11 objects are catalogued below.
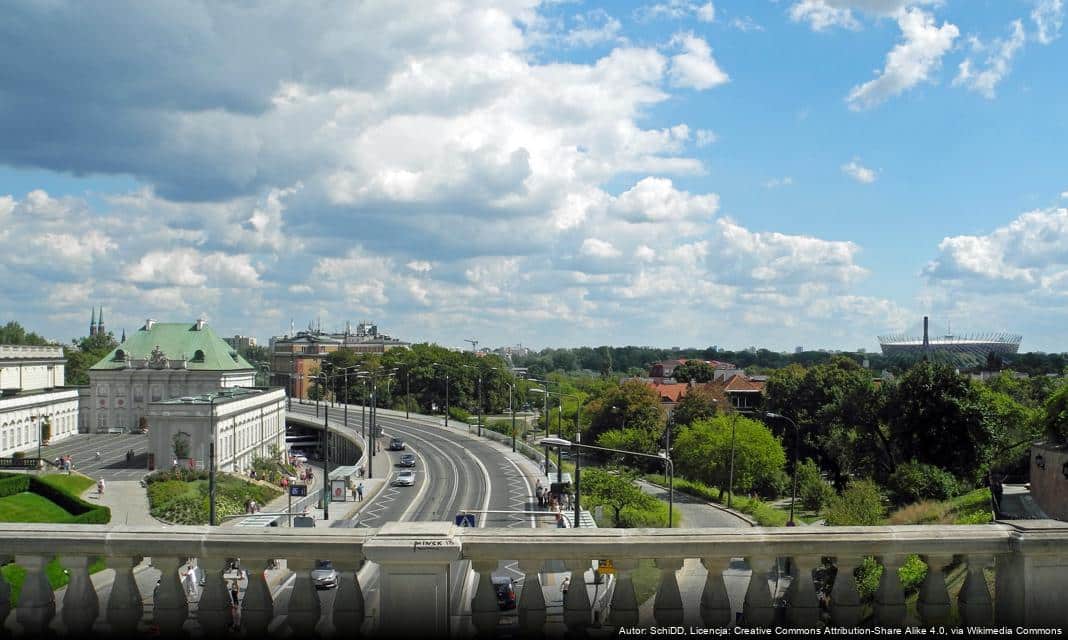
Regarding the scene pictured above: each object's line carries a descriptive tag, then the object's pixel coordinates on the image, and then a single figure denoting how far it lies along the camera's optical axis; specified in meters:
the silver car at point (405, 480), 58.44
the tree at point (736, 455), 63.78
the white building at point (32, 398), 74.19
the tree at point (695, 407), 85.56
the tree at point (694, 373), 151.00
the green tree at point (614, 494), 50.18
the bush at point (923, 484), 45.06
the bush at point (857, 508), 37.93
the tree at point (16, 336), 171.38
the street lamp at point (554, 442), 29.90
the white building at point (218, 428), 65.19
